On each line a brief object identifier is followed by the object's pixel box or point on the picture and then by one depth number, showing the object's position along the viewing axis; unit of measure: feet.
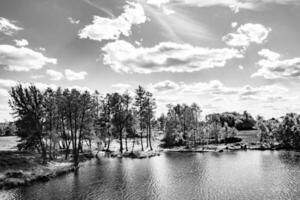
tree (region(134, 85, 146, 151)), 311.88
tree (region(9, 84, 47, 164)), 190.08
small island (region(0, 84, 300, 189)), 184.85
